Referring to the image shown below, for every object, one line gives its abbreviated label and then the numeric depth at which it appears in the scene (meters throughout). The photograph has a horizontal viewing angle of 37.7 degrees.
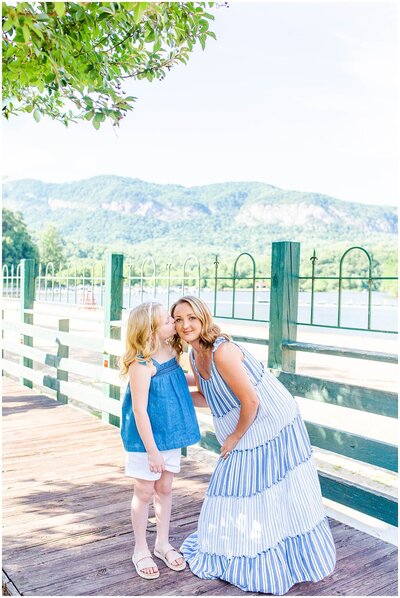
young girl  2.57
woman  2.56
